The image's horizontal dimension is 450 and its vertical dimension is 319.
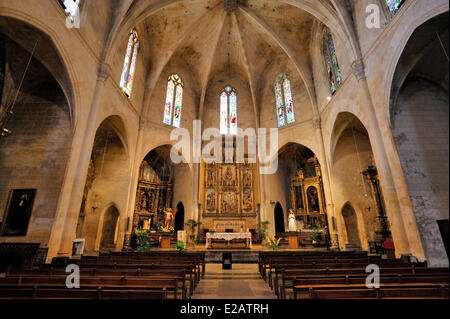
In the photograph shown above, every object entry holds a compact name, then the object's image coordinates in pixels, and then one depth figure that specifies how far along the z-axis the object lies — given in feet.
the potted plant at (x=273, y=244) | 38.50
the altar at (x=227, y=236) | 42.19
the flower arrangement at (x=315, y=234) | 44.93
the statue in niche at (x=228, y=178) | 57.93
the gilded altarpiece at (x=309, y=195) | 54.03
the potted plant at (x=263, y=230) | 50.72
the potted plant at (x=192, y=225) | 51.83
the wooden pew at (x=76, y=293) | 9.05
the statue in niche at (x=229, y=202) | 55.98
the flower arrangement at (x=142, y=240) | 36.34
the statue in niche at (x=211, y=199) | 56.18
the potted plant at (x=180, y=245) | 34.19
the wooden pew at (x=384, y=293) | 8.52
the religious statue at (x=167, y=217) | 53.55
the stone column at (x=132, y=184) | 42.42
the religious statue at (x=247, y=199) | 56.13
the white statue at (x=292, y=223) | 46.22
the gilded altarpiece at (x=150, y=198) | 52.19
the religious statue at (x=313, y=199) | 55.36
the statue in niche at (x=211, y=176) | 57.98
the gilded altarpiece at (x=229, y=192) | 55.31
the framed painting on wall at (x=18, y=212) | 26.86
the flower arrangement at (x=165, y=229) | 49.90
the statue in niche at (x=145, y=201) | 53.75
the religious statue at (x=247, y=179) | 57.91
